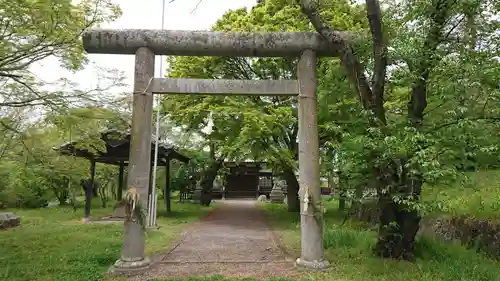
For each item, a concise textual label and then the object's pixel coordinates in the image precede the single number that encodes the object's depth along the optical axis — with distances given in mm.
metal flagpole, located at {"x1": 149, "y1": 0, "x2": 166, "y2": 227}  11883
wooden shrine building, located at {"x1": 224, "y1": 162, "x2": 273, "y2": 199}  31594
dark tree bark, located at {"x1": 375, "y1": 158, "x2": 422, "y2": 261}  6592
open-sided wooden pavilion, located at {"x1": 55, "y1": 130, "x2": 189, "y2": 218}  13688
